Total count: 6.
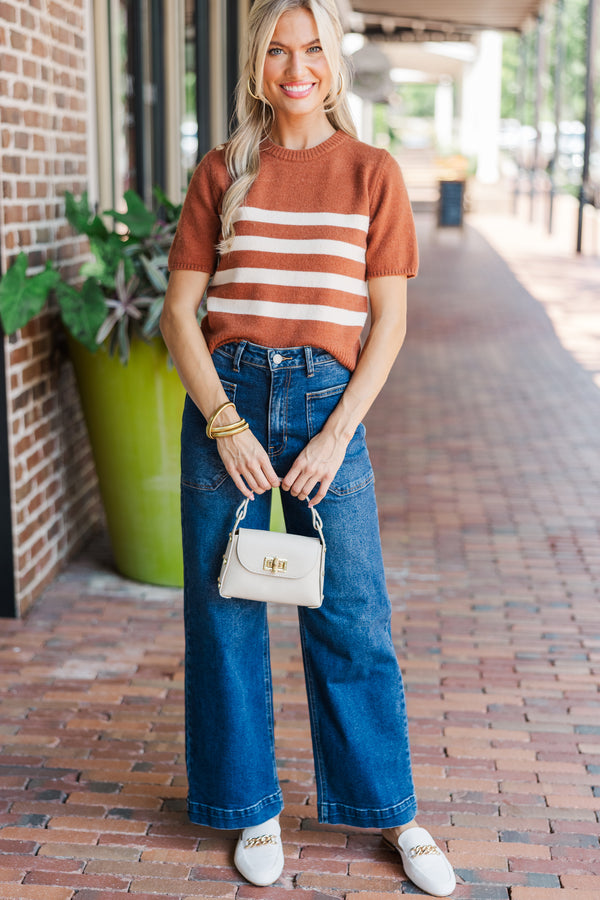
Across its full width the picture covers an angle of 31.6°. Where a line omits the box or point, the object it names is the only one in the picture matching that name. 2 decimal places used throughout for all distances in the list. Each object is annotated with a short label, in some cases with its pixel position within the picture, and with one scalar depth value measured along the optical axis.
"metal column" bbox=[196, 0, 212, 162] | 7.07
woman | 1.97
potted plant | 3.64
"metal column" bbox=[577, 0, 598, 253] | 13.79
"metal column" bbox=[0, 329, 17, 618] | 3.52
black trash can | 18.59
